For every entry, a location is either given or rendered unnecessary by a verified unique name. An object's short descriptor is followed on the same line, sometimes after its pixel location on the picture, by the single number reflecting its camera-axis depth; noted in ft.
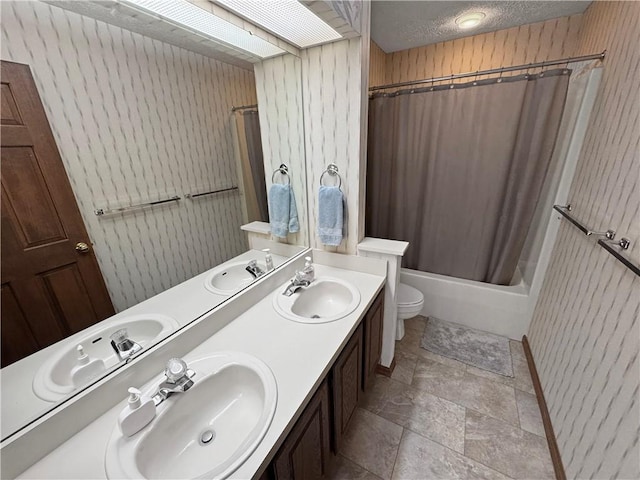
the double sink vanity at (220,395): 2.10
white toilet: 6.39
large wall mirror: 1.97
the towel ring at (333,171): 4.80
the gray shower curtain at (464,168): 5.79
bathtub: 6.76
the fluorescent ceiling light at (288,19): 3.39
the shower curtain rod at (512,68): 4.82
